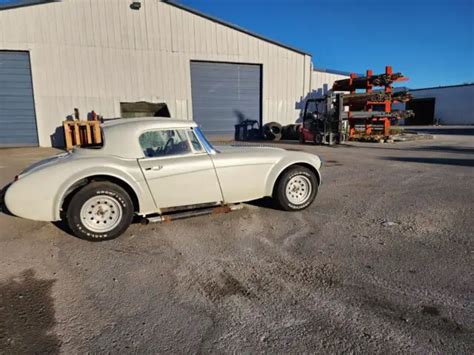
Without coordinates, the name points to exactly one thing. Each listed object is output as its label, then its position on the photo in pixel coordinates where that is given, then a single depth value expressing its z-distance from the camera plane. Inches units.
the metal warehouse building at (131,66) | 548.1
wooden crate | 546.6
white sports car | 142.2
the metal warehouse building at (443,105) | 1409.9
